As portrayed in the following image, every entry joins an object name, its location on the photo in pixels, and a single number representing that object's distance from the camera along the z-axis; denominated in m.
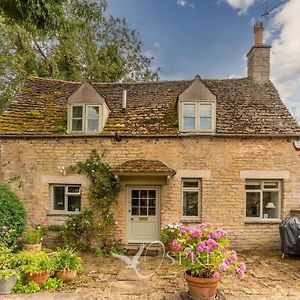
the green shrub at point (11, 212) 10.80
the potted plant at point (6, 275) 7.28
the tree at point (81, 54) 21.89
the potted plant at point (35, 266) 7.57
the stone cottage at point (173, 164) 12.00
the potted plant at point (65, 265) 8.08
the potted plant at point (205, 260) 6.45
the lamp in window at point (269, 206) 12.09
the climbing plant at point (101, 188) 11.98
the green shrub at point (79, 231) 11.93
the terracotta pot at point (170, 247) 11.45
